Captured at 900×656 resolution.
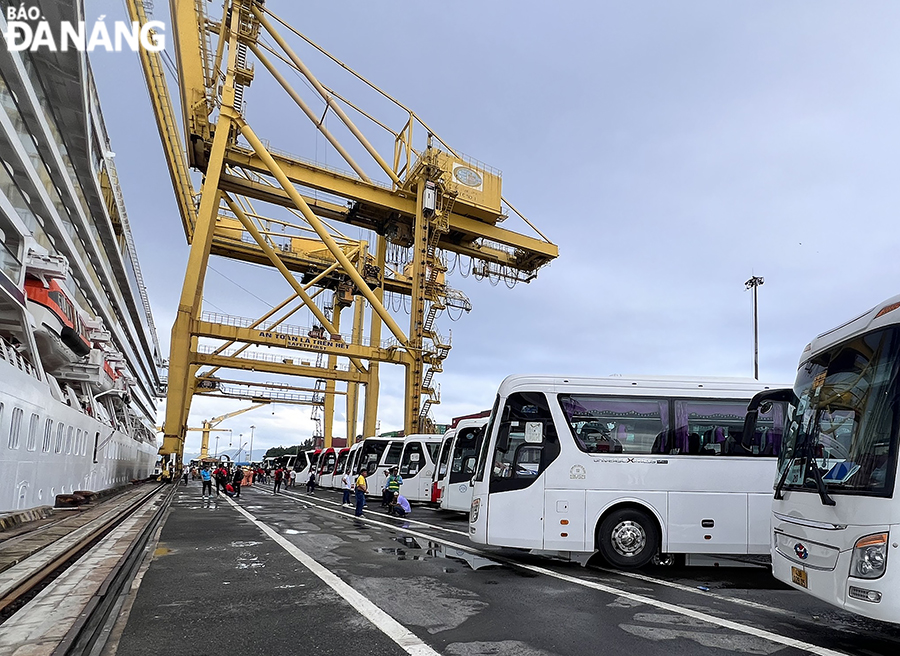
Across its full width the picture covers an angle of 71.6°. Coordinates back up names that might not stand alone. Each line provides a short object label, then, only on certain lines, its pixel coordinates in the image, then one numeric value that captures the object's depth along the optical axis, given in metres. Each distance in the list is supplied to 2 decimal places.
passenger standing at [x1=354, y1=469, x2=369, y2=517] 16.75
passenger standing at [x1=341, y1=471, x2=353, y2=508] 20.56
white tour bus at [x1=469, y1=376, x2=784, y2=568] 8.48
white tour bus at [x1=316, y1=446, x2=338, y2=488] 36.25
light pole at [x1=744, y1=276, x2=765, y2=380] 34.25
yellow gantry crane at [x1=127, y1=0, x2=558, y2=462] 27.64
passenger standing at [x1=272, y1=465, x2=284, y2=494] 31.95
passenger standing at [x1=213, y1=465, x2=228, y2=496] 28.85
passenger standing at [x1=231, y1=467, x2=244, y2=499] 25.27
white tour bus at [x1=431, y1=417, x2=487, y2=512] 17.09
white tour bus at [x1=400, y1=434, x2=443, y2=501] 23.38
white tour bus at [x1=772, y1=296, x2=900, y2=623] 4.29
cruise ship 14.00
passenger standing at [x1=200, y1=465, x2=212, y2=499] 25.23
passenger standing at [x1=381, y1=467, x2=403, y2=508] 18.58
